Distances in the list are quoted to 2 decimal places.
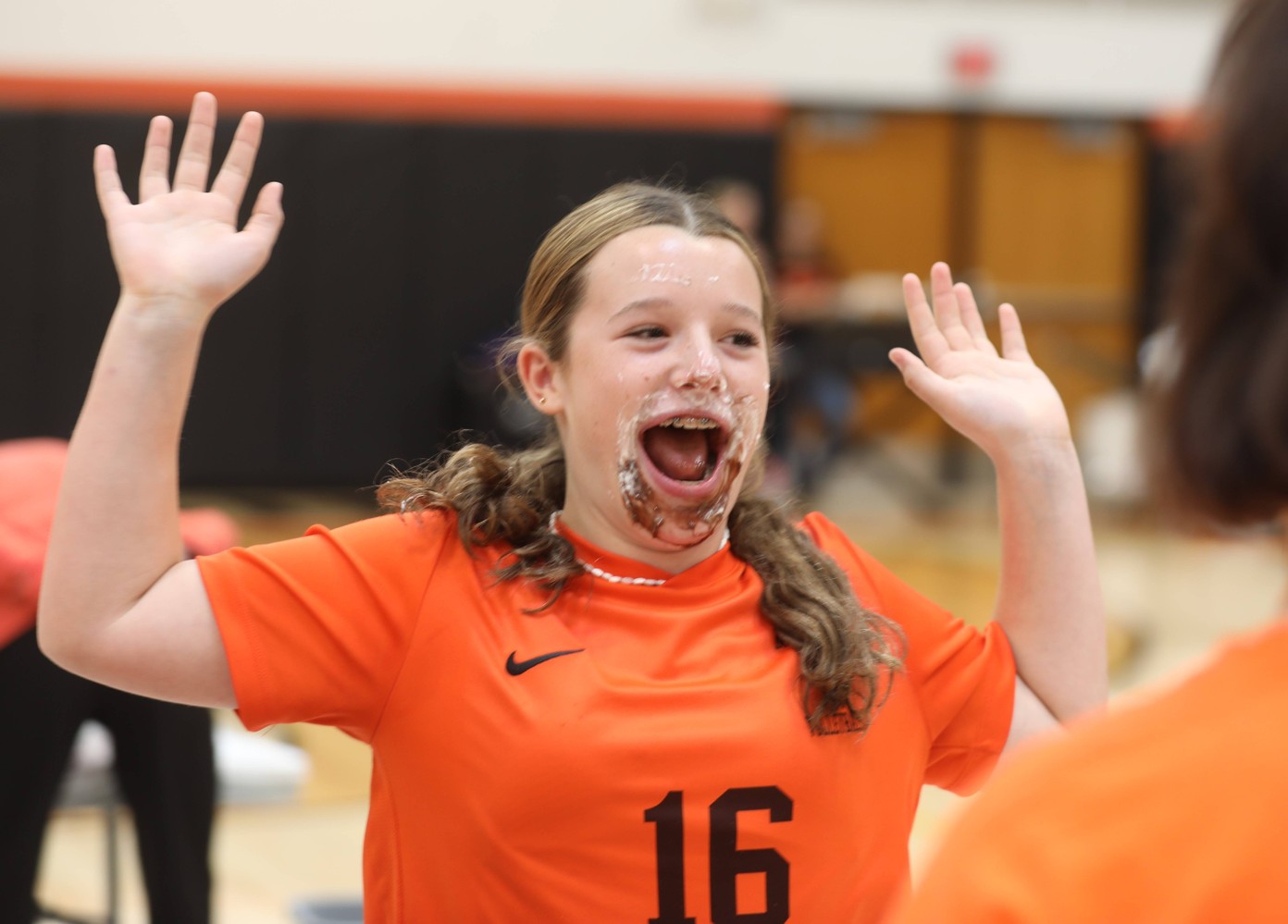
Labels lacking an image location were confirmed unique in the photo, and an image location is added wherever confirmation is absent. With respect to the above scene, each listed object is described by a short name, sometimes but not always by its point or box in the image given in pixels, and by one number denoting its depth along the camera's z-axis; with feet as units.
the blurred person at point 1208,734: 9.34
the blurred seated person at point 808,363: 47.61
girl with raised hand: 11.89
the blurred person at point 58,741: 13.99
